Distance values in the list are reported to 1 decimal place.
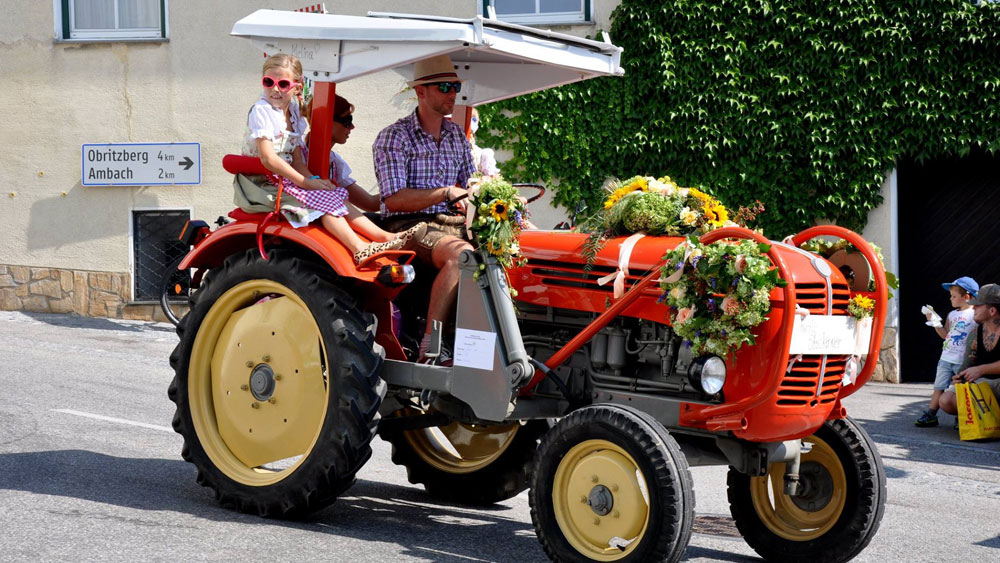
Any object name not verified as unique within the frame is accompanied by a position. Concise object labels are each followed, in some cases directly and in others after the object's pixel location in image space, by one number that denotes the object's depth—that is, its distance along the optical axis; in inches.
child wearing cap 865.5
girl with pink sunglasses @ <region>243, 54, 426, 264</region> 472.1
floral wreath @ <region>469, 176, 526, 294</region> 427.2
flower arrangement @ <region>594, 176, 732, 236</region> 438.6
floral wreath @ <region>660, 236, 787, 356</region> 382.0
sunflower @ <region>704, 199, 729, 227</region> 443.5
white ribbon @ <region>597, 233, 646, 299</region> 423.2
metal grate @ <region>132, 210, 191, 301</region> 1232.2
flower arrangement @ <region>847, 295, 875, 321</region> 411.8
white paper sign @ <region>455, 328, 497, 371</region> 438.0
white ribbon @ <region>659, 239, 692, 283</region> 396.5
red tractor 396.5
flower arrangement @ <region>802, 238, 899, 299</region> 431.5
